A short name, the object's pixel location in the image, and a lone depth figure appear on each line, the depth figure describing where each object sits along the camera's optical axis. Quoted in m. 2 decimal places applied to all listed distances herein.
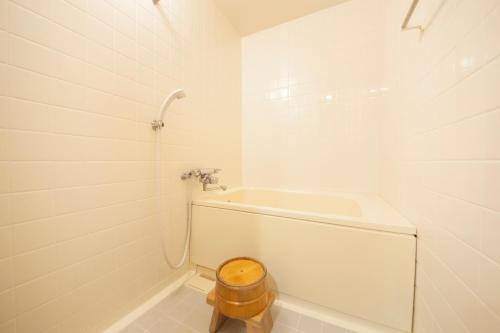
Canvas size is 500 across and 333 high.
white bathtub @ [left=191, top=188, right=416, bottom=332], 0.81
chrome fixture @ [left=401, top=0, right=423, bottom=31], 0.62
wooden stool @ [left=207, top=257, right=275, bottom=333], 0.77
